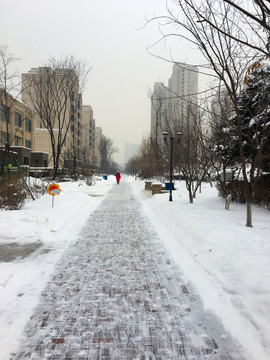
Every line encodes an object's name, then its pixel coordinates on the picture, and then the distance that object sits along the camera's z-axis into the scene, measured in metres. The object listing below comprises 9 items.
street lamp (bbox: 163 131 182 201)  13.49
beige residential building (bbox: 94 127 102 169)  124.06
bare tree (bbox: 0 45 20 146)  14.74
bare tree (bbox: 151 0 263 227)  5.18
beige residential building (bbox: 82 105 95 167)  100.87
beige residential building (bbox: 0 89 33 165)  32.40
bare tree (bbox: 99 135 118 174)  80.75
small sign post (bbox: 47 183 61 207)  10.67
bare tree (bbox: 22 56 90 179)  21.53
